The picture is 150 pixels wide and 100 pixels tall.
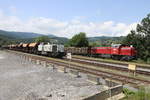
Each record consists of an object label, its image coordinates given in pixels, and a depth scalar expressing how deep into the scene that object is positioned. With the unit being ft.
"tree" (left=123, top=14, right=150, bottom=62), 123.91
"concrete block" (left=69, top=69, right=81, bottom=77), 56.44
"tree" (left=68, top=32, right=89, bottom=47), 287.07
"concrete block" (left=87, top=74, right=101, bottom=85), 44.85
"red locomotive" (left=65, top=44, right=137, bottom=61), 103.45
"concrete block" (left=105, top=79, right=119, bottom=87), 40.51
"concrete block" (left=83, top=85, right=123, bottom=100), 28.66
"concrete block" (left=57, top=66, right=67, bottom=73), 63.87
